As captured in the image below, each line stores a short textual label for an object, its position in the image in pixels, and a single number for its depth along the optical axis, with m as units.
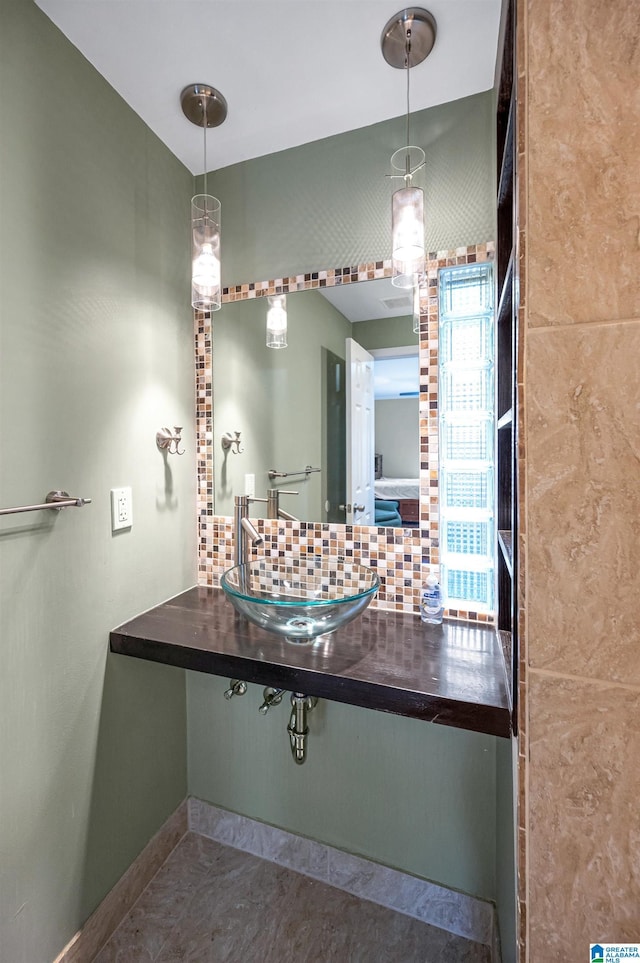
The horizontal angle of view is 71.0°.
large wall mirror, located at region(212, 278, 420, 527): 1.42
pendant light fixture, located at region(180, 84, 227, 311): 1.31
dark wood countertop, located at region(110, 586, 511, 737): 0.95
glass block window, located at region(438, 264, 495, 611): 1.31
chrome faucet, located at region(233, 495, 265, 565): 1.47
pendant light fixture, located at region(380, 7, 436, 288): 1.14
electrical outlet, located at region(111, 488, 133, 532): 1.33
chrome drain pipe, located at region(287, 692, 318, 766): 1.42
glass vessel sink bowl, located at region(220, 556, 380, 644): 1.14
